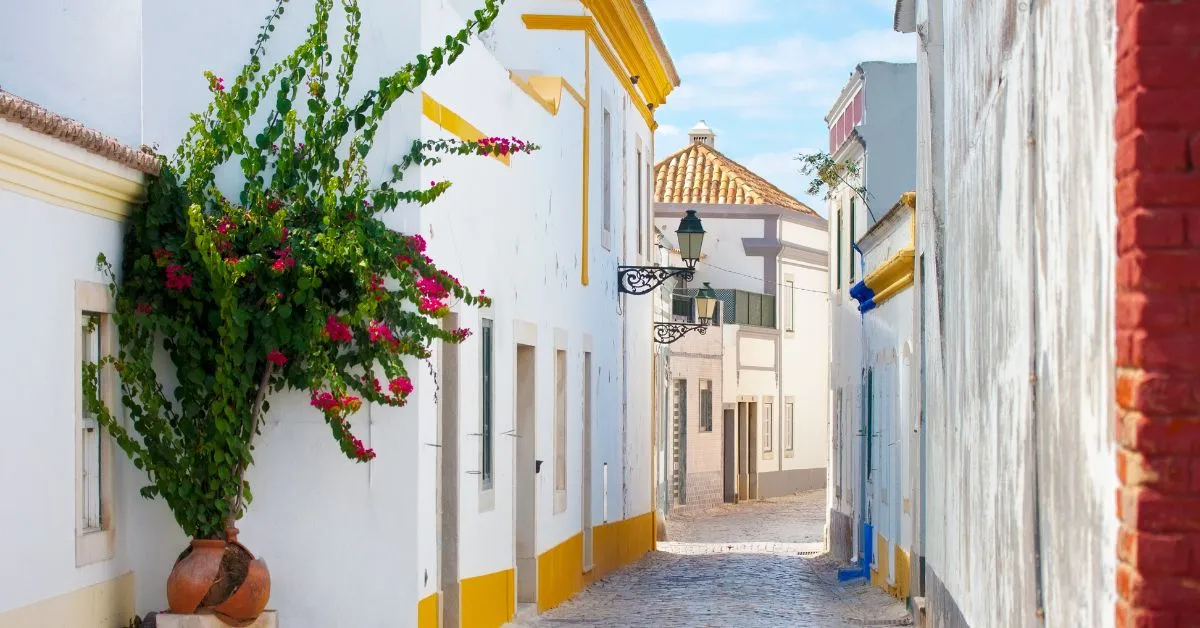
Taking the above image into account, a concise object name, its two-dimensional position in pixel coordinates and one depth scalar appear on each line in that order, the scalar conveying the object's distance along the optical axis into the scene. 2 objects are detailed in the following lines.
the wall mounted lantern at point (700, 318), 26.89
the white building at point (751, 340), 37.53
